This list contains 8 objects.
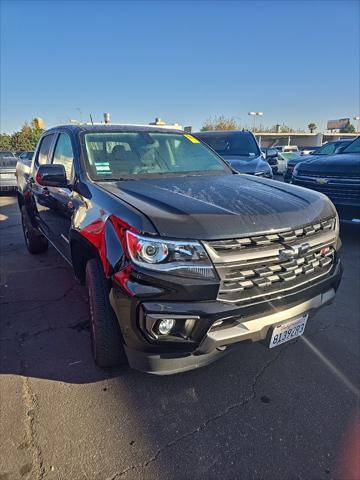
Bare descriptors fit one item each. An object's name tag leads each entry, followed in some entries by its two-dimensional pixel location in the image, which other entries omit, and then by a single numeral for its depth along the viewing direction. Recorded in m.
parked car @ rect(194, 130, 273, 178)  6.86
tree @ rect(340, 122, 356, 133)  72.69
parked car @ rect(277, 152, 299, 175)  19.78
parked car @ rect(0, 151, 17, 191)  11.60
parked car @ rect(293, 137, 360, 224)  5.25
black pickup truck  1.85
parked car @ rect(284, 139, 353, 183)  11.21
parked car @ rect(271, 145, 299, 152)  30.98
